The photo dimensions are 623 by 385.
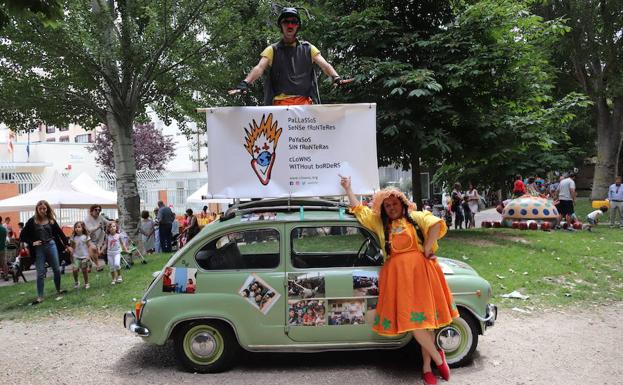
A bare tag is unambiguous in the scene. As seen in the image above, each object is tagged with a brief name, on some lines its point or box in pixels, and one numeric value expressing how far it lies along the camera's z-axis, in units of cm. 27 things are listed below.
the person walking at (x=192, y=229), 1438
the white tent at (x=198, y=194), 2146
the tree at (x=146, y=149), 3831
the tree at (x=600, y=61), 2122
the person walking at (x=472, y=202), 1931
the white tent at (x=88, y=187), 1952
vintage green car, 495
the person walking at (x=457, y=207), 1933
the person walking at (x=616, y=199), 1638
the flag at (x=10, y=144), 3547
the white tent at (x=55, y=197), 1681
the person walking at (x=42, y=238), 871
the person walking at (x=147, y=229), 1631
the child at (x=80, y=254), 968
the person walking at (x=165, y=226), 1621
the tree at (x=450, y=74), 1254
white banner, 537
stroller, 1205
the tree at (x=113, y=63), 1133
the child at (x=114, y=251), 1005
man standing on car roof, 612
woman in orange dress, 464
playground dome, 1547
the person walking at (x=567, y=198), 1642
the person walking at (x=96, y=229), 1115
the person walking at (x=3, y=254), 1371
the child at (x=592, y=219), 1633
